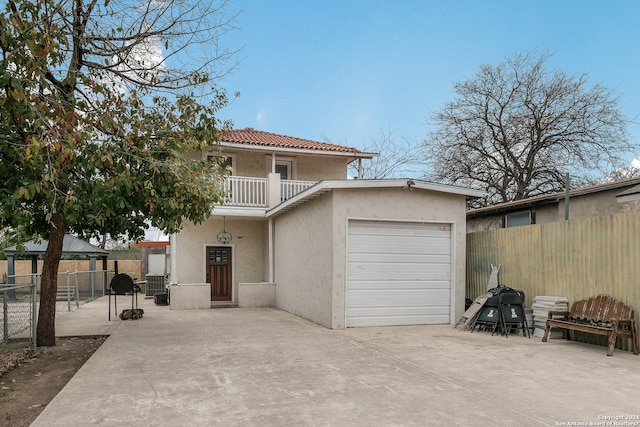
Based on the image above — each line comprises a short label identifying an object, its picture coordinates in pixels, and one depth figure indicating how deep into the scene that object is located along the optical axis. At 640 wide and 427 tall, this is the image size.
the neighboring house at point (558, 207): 10.93
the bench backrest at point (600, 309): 7.48
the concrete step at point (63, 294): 18.11
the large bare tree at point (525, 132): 20.59
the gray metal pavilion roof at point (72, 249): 18.92
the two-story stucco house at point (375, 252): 10.16
